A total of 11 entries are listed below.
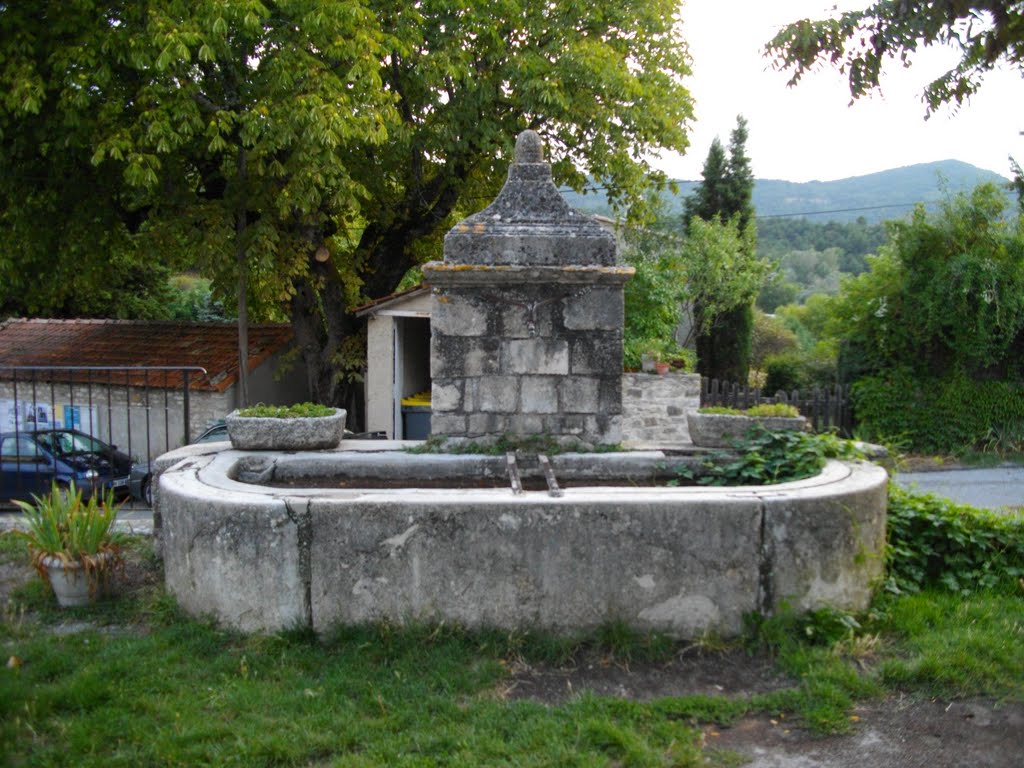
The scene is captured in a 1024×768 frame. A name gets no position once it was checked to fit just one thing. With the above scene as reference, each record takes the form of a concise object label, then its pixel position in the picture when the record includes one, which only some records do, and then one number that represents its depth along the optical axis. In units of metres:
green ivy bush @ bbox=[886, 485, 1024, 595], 4.90
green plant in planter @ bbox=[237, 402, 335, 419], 5.66
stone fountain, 4.19
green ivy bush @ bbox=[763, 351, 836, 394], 17.88
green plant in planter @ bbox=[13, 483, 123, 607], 4.80
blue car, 9.23
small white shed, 13.23
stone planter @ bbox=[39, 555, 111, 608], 4.79
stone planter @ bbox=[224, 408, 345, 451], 5.54
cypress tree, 22.30
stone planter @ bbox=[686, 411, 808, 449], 5.64
